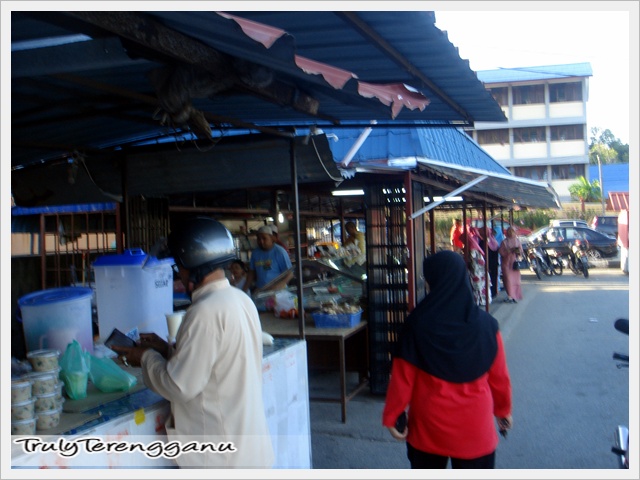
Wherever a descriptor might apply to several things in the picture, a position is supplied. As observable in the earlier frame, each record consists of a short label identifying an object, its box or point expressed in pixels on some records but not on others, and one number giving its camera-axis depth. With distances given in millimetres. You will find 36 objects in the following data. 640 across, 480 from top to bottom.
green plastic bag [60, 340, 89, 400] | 2781
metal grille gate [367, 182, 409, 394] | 6809
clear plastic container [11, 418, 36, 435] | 2331
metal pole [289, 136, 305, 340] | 4234
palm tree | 37656
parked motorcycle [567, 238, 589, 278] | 21038
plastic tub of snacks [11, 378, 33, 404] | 2348
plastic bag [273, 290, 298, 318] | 6496
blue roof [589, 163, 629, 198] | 41219
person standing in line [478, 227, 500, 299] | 15859
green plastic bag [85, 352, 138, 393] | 2930
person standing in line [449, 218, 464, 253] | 14662
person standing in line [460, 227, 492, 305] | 12578
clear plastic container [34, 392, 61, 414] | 2455
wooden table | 5824
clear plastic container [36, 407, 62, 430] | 2445
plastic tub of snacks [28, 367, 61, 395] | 2461
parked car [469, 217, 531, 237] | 27875
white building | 37875
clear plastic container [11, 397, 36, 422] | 2352
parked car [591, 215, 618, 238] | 27734
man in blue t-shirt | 7438
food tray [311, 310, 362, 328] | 6176
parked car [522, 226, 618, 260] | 24233
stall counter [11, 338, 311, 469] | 2318
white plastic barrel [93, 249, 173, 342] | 3697
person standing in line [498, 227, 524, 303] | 14844
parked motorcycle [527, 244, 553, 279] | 21656
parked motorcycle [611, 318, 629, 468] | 3820
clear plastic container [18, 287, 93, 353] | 3133
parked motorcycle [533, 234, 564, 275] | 21938
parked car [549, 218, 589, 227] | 28916
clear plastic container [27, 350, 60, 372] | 2578
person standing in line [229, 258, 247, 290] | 7559
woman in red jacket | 3135
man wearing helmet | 2445
